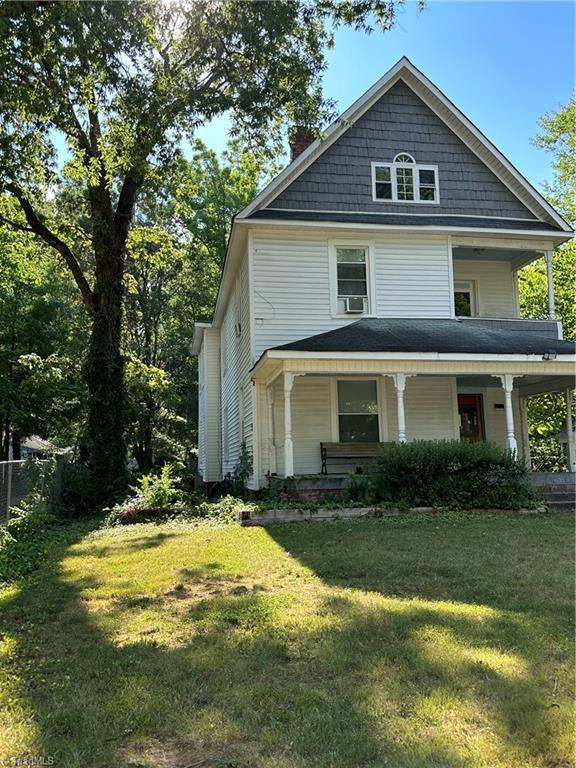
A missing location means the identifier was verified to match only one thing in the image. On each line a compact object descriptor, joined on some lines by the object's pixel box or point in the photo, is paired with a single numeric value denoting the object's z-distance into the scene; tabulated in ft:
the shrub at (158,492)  39.34
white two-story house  43.01
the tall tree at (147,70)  28.66
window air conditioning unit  45.96
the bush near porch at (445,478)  35.40
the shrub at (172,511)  37.63
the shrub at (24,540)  23.39
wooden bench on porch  44.06
